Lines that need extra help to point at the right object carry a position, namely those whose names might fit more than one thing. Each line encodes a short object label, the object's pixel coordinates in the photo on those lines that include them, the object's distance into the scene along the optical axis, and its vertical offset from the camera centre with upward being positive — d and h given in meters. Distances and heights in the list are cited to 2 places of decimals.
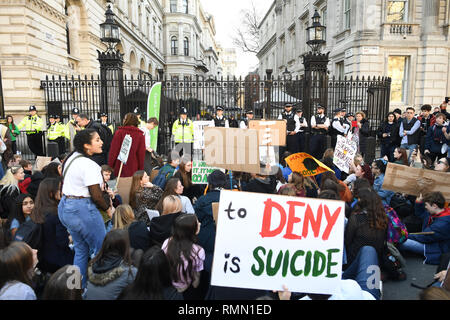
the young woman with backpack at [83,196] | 3.42 -0.81
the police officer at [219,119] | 10.81 -0.03
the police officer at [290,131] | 10.69 -0.43
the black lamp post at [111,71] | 11.34 +1.75
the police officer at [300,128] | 10.66 -0.33
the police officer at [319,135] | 10.80 -0.56
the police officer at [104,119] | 10.29 +0.00
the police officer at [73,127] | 9.54 -0.23
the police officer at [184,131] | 9.91 -0.38
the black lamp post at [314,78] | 11.68 +1.45
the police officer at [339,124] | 10.34 -0.20
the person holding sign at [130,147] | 5.86 -0.51
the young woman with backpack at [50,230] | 3.76 -1.27
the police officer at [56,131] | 11.19 -0.40
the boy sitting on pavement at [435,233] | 4.03 -1.43
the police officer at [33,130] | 11.56 -0.38
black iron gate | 11.80 +0.95
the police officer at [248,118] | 10.46 +0.01
